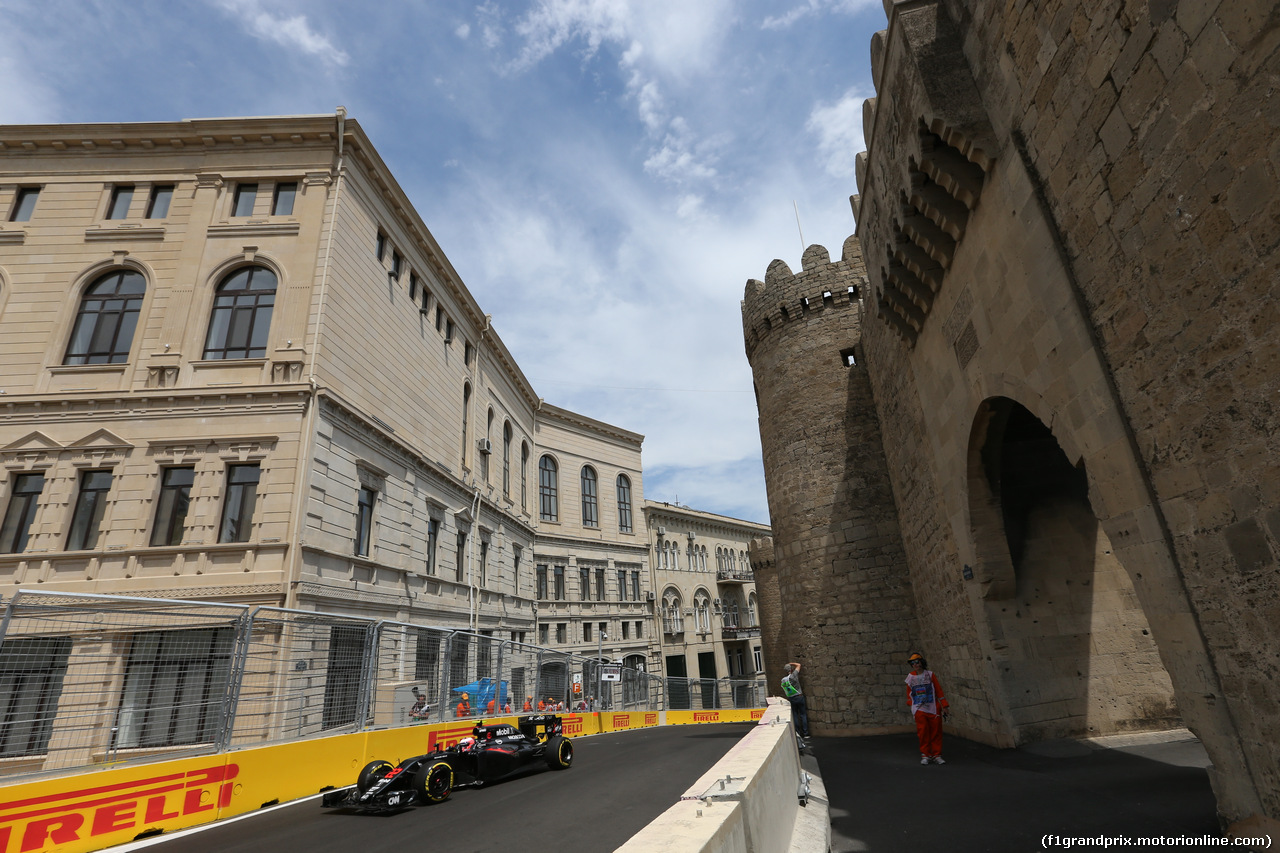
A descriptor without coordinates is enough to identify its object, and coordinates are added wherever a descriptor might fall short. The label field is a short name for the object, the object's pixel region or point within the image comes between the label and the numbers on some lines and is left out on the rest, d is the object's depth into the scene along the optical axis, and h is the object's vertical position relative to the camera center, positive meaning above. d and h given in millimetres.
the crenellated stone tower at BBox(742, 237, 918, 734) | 12867 +2963
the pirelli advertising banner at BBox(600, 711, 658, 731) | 18172 -2230
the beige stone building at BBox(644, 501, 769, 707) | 39875 +3345
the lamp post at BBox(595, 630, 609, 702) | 19578 -785
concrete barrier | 2201 -770
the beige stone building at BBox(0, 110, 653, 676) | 13562 +7480
